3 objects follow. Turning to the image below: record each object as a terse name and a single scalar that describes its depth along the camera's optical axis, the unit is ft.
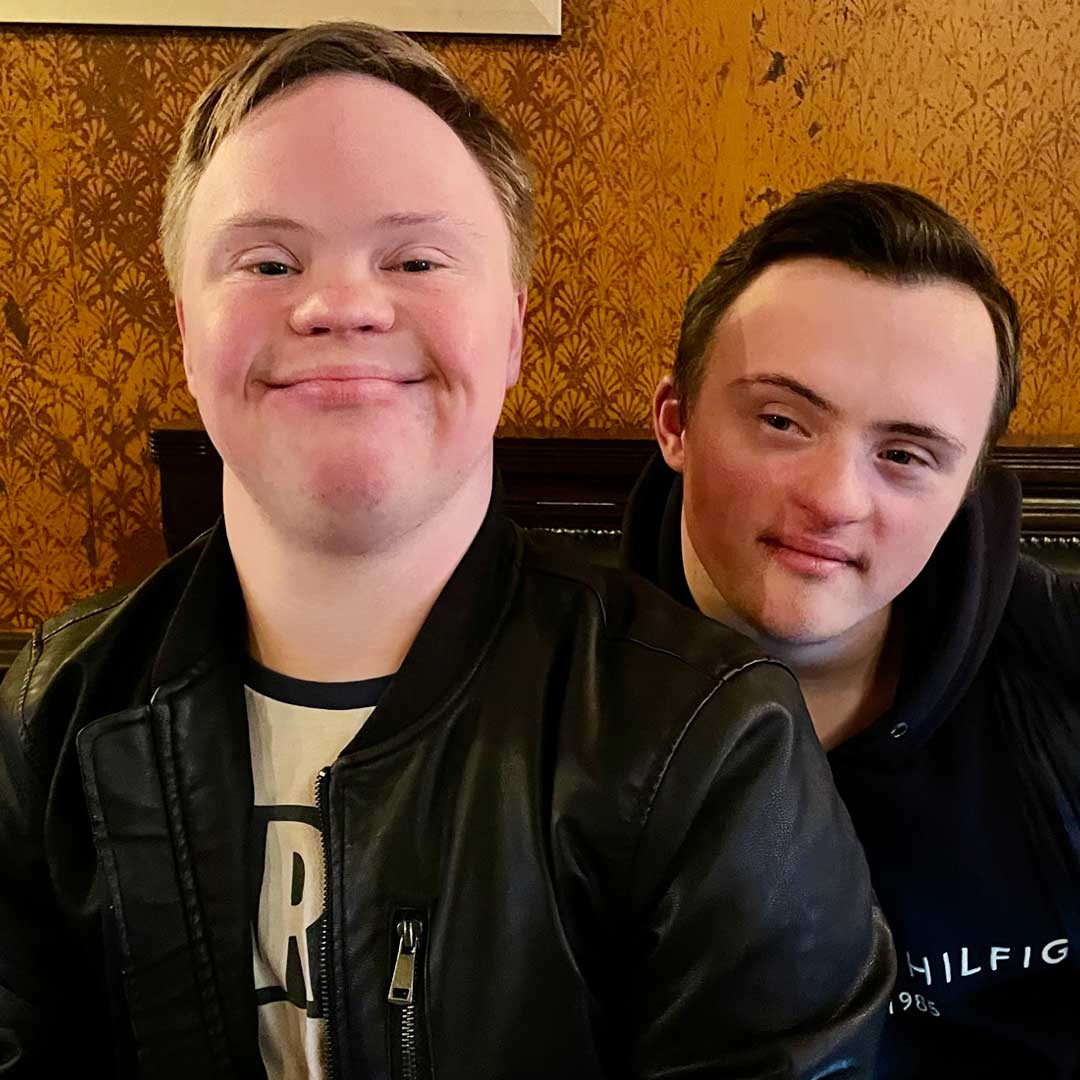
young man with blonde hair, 2.15
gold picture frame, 5.01
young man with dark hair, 2.86
